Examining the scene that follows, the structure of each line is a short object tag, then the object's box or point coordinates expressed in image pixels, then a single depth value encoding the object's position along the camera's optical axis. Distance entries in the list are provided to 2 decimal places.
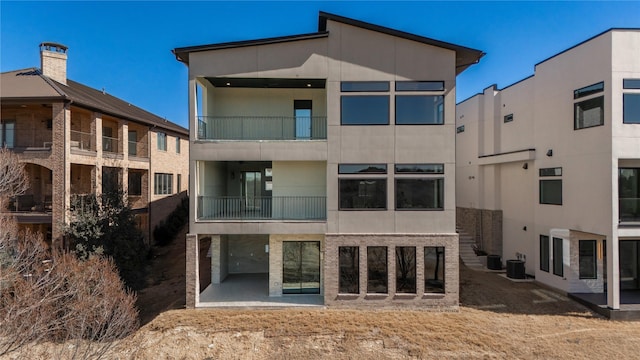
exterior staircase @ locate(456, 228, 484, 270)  18.72
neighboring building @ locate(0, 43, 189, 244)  16.03
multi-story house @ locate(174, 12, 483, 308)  12.44
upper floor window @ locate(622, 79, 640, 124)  11.97
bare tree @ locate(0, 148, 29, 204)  14.30
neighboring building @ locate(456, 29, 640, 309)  11.98
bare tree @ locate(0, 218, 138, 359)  9.23
